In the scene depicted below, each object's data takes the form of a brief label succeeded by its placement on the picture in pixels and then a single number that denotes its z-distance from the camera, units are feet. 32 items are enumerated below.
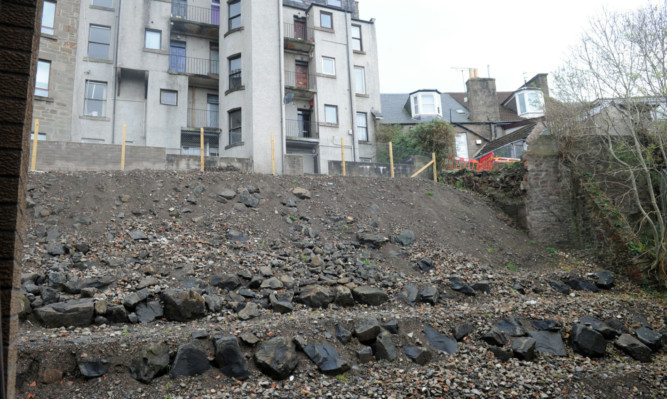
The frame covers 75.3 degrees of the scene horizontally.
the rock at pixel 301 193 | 50.85
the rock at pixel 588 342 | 27.53
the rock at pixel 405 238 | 44.39
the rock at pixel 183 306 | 27.32
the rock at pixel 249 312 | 28.09
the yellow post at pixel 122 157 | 53.78
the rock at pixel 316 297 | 30.89
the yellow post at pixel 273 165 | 61.40
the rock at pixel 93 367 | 20.61
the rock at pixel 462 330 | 27.71
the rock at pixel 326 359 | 23.34
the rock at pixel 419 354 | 25.20
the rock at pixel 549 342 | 27.53
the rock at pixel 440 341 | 26.61
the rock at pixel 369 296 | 32.22
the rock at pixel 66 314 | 25.20
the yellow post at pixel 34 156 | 49.25
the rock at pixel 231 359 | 22.09
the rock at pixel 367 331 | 26.03
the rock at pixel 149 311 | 26.95
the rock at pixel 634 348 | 27.54
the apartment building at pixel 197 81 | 70.59
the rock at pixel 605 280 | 39.68
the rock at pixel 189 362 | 21.62
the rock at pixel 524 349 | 26.32
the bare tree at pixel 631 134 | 41.16
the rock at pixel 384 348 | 25.08
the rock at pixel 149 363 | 21.02
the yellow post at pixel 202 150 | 55.88
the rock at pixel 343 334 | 25.71
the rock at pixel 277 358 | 22.34
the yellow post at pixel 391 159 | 64.59
